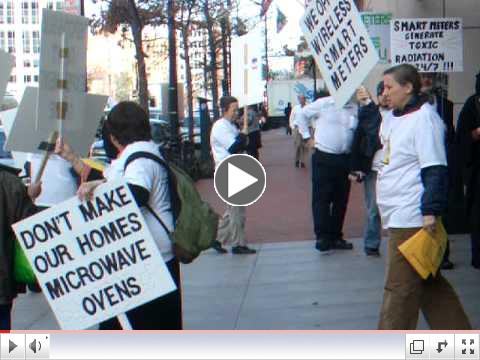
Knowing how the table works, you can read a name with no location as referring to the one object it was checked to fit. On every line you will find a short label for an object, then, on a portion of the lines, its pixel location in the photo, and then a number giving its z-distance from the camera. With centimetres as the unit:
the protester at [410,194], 589
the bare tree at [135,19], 2362
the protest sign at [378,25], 1422
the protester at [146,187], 534
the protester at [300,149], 2717
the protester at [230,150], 1137
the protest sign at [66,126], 607
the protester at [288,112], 5542
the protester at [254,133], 1689
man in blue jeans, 1072
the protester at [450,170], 978
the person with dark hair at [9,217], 567
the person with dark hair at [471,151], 949
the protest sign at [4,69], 610
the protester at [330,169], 1136
